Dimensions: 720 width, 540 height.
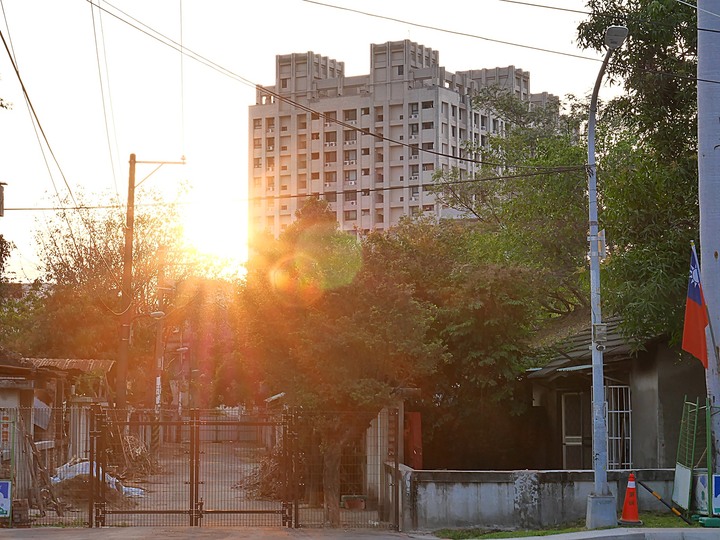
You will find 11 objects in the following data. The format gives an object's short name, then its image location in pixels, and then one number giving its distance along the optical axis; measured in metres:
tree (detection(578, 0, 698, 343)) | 23.00
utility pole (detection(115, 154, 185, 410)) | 35.53
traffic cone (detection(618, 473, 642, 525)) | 19.56
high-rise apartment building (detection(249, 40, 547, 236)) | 142.12
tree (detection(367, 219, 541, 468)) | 25.66
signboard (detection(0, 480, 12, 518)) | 20.69
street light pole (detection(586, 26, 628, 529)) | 19.27
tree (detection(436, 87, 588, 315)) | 42.16
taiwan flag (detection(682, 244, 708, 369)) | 20.03
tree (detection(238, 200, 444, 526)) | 21.27
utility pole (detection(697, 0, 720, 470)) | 21.00
